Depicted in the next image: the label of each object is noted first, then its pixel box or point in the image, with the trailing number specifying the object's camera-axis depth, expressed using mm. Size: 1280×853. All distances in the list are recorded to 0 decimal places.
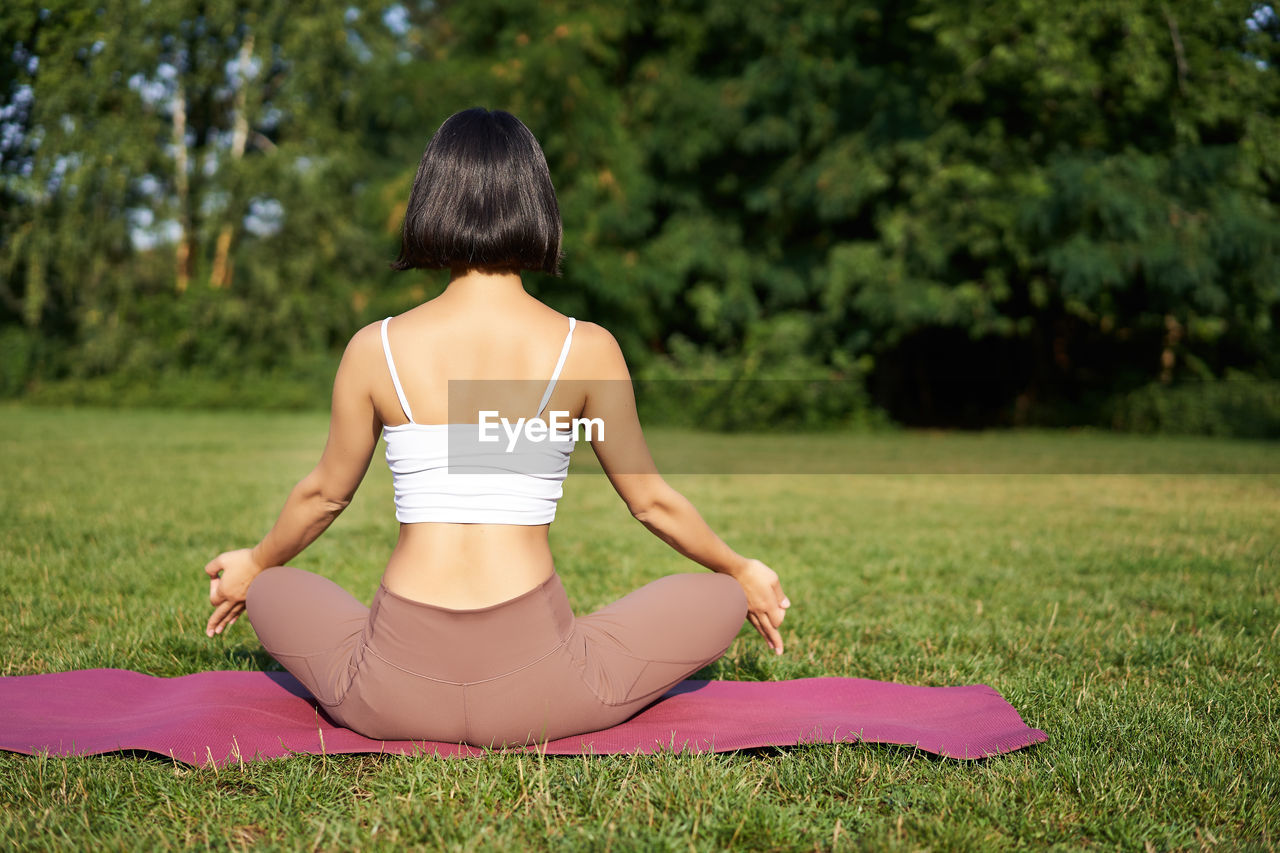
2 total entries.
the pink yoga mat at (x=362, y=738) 2465
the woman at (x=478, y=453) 2180
